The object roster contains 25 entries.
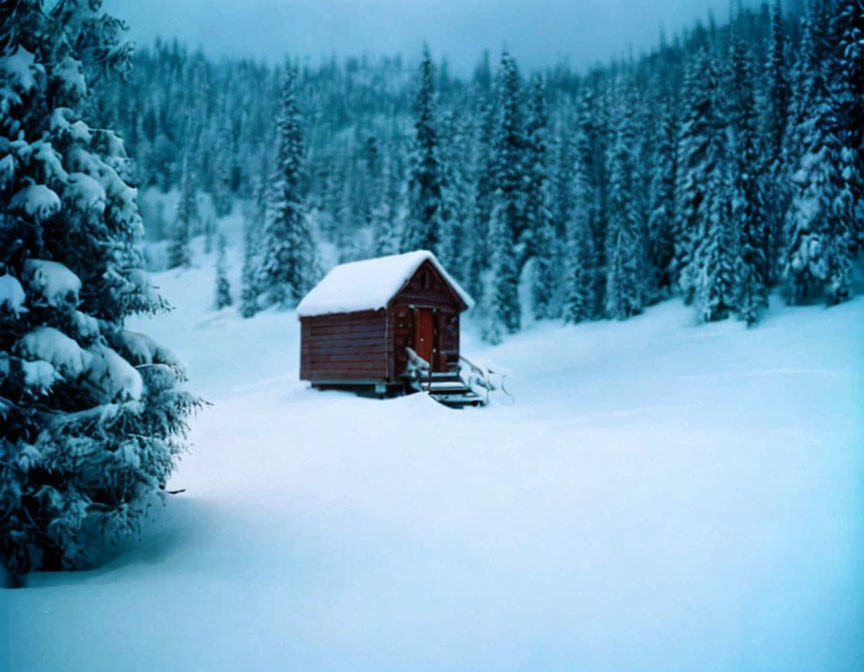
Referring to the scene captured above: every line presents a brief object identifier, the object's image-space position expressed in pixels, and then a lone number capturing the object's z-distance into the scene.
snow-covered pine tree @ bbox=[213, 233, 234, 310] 50.28
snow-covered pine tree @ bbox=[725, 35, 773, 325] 26.06
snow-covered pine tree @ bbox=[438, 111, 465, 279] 36.16
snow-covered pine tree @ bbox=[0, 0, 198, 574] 5.62
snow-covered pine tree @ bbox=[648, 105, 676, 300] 35.91
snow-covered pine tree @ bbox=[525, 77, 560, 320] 38.50
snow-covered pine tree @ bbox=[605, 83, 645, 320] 33.81
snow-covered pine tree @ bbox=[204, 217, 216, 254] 72.92
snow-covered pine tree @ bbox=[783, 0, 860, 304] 23.00
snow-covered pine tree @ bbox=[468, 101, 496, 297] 40.31
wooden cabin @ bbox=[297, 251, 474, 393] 18.92
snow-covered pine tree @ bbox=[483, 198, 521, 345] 34.44
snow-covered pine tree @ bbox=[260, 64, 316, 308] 37.41
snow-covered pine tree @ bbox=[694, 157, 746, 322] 26.81
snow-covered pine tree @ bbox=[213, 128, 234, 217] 85.88
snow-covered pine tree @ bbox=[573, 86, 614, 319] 37.09
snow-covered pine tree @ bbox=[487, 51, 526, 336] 34.94
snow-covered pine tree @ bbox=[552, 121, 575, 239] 45.03
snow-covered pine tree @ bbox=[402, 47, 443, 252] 35.25
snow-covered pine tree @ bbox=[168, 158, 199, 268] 63.94
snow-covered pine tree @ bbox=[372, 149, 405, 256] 41.62
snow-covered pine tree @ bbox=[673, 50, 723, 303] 29.52
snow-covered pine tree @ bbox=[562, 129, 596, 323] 35.56
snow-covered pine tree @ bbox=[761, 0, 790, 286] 29.72
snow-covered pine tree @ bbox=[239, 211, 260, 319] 38.64
